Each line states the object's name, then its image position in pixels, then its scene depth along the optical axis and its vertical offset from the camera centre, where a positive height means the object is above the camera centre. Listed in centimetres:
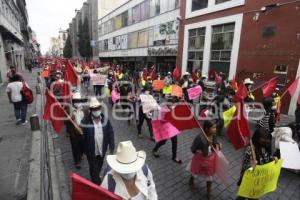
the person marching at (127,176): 213 -126
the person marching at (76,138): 446 -175
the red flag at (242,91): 628 -89
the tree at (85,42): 5270 +392
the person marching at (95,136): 359 -138
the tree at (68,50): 7988 +258
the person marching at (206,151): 346 -154
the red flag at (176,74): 1265 -86
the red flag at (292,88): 615 -73
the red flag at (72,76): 734 -68
